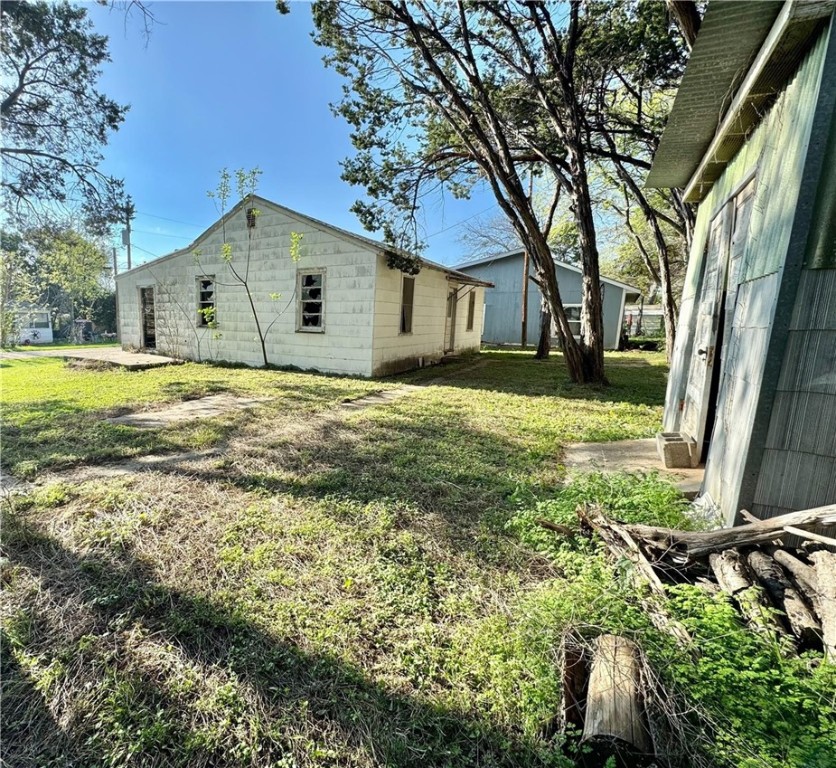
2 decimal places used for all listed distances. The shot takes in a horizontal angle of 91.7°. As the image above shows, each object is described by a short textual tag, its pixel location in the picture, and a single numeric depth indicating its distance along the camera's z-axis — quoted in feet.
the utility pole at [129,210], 30.94
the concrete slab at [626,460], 10.60
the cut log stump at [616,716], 3.89
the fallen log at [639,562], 5.09
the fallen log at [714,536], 5.95
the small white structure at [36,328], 72.64
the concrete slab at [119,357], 31.63
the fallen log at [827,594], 4.69
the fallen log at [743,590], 5.07
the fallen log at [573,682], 4.41
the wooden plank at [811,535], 5.46
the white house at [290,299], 28.60
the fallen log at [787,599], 4.91
